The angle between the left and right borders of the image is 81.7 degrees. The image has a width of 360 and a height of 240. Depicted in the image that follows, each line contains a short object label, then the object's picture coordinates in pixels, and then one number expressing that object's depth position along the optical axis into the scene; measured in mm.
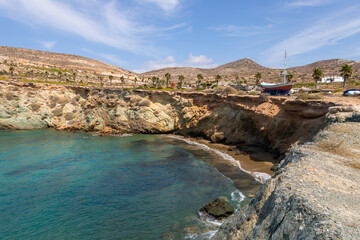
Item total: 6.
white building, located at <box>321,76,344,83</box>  70000
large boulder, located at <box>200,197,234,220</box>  15625
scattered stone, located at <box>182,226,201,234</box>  14070
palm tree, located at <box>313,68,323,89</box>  47344
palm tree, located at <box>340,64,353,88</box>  44812
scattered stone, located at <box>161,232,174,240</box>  13484
